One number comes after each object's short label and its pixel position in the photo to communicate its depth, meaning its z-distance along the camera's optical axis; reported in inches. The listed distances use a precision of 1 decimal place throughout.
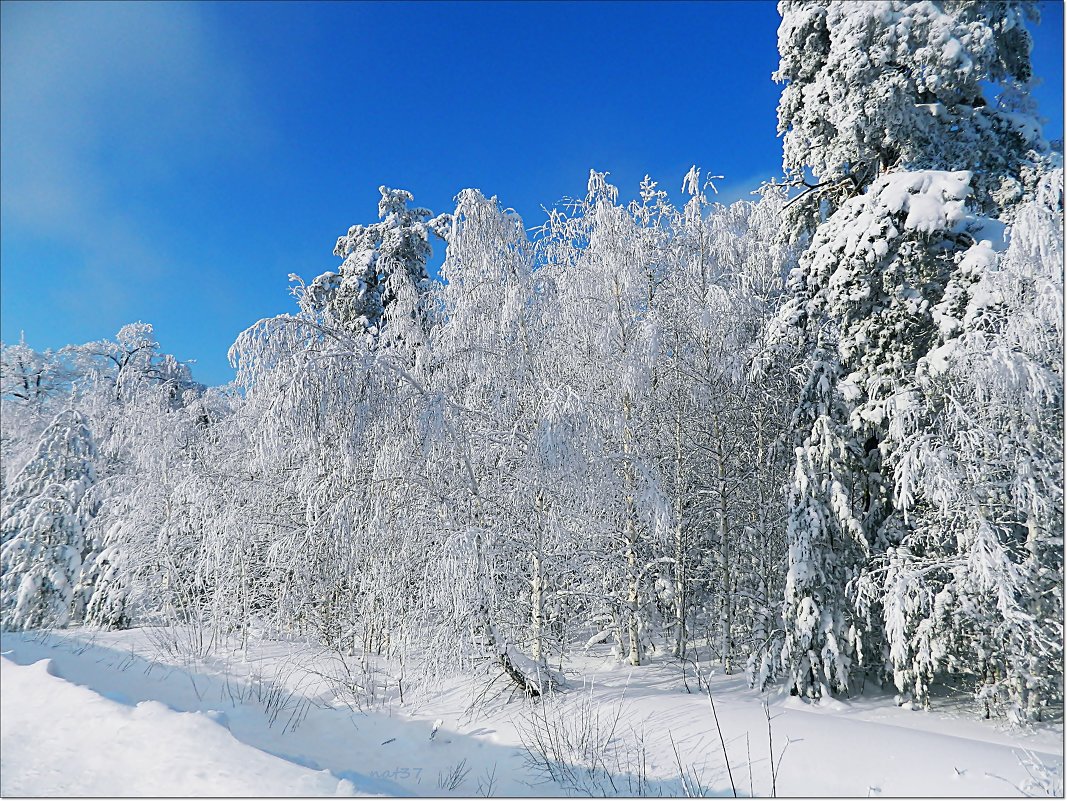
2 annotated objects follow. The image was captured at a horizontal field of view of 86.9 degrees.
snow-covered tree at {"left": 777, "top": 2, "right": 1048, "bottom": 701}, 262.7
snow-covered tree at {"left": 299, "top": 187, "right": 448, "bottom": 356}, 677.3
